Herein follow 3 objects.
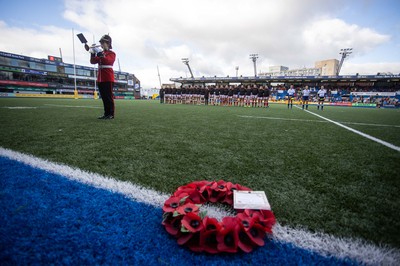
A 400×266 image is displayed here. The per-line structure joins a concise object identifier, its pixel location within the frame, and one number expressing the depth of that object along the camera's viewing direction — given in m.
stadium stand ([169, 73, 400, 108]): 36.47
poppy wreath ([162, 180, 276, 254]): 0.93
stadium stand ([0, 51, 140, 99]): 40.44
